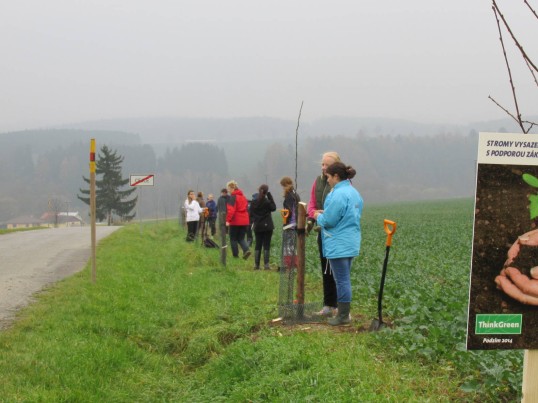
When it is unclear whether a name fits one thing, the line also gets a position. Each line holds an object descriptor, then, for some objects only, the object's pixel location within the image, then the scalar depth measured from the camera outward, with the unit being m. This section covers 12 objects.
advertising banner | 4.01
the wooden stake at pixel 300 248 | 8.70
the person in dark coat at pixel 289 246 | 9.00
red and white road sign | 27.43
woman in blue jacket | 7.87
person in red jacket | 16.52
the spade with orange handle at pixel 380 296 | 7.18
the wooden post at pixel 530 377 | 4.14
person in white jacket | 22.66
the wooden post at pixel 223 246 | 15.23
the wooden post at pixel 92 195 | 11.40
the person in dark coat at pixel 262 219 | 15.22
